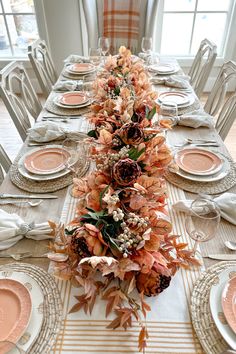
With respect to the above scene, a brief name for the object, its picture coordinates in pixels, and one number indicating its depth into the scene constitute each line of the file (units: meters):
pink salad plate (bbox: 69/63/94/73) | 1.95
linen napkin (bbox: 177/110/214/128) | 1.31
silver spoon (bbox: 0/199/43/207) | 0.91
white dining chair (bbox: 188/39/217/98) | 1.92
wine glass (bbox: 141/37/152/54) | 1.96
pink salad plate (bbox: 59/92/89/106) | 1.53
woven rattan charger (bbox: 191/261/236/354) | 0.55
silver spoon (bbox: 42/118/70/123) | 1.39
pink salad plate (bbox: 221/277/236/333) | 0.57
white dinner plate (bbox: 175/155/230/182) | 0.98
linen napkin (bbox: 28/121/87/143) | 1.21
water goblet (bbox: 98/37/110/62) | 1.90
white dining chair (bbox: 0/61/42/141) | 1.46
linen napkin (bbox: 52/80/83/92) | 1.70
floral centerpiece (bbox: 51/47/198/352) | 0.58
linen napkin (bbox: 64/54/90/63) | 2.15
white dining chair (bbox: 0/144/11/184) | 1.34
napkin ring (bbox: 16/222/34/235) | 0.78
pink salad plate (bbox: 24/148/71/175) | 1.04
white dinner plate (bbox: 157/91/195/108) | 1.50
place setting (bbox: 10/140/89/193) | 0.97
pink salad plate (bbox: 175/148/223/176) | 1.02
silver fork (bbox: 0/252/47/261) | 0.73
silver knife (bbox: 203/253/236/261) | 0.72
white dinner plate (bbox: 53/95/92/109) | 1.50
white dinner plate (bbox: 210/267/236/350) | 0.55
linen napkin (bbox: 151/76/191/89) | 1.72
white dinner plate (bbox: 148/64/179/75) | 1.91
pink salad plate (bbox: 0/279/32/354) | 0.55
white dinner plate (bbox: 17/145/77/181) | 0.99
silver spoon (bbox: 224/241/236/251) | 0.75
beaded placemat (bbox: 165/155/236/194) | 0.95
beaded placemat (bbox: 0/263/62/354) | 0.56
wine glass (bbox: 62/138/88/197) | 0.94
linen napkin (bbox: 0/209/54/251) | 0.76
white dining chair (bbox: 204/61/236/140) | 1.47
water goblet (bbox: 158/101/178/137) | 1.20
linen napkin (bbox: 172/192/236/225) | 0.83
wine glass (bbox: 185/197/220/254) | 0.70
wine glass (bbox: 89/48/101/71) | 1.88
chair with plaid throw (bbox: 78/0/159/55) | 2.53
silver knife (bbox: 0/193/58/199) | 0.93
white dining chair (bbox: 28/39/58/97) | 1.91
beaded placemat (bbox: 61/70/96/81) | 1.89
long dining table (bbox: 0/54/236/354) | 0.56
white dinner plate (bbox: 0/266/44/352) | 0.55
